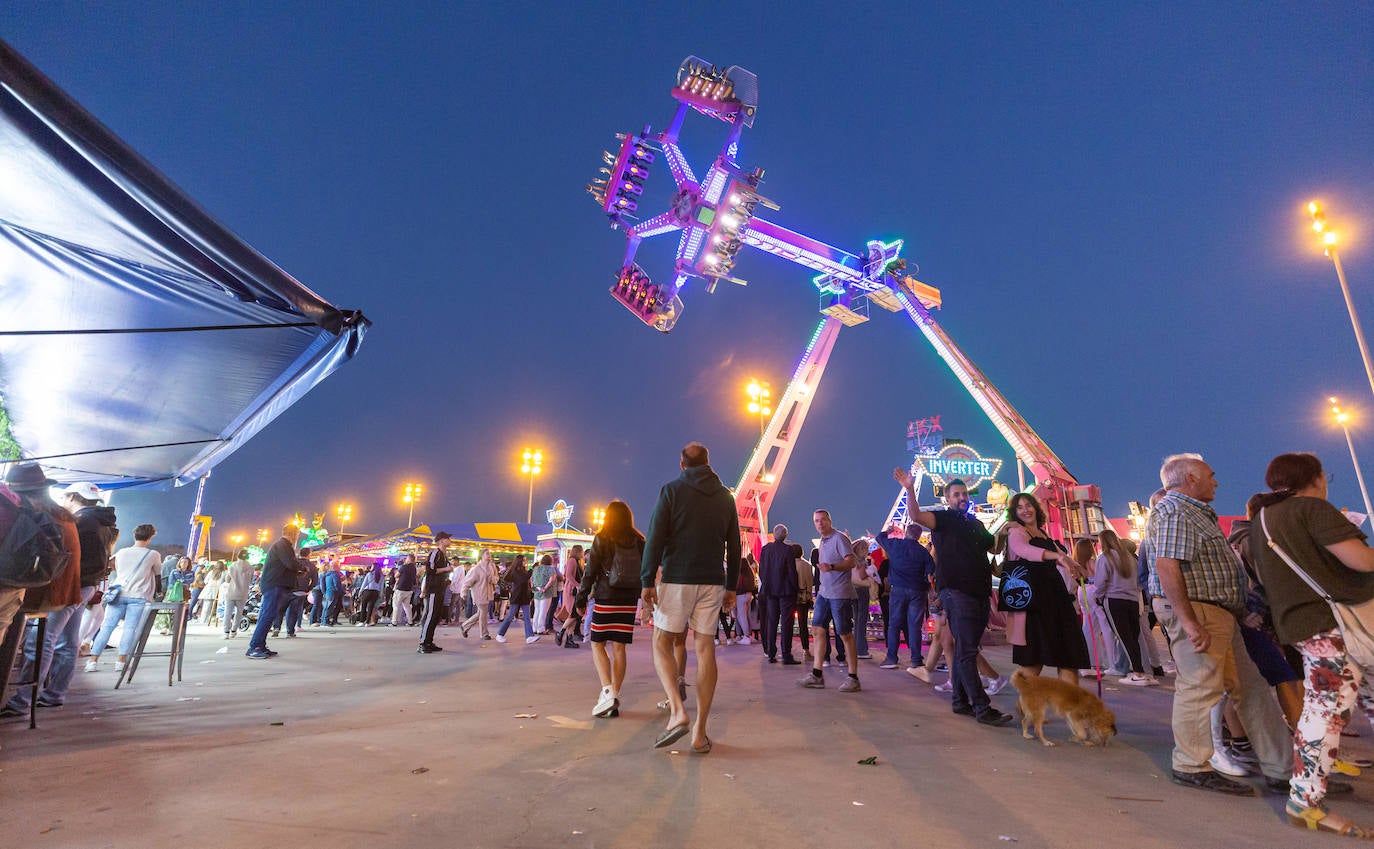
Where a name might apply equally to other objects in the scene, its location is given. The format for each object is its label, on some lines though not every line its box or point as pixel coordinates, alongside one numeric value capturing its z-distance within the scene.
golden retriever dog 4.37
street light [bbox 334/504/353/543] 71.81
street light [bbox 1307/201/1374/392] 17.80
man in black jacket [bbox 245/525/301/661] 10.04
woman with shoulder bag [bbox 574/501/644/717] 5.44
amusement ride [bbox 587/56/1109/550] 28.36
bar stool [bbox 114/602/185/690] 6.60
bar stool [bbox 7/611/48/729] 4.39
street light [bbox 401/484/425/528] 54.06
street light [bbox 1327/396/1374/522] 25.92
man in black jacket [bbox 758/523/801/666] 8.95
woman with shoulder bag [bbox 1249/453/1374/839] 2.86
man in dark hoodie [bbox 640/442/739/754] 4.27
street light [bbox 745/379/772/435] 36.62
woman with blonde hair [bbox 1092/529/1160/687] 7.76
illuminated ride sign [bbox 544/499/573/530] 37.38
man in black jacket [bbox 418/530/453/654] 10.34
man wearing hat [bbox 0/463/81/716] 4.36
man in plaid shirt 3.42
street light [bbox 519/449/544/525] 41.47
